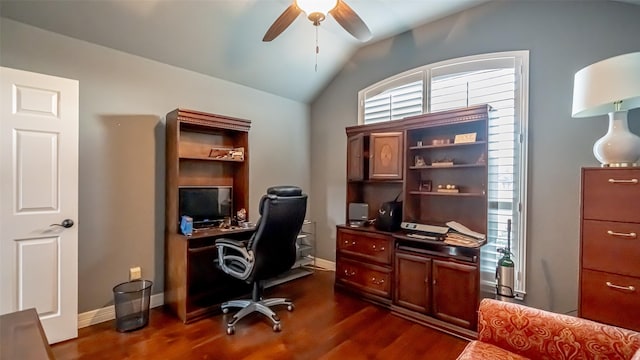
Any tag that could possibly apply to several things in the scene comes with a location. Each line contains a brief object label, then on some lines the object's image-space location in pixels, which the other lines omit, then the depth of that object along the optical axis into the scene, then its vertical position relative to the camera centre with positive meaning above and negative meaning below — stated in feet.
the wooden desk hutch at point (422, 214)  8.21 -1.14
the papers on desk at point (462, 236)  8.21 -1.64
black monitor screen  9.83 -0.90
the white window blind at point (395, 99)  11.03 +3.20
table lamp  5.29 +1.59
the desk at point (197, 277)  8.71 -3.29
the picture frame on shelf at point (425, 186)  10.21 -0.20
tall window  8.68 +1.70
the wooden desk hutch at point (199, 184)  8.91 -0.24
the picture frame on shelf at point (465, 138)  8.86 +1.29
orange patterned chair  4.14 -2.35
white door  6.76 -0.54
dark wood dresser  5.39 -1.22
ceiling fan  6.49 +3.83
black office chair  7.99 -1.97
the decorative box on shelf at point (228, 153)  10.73 +0.90
